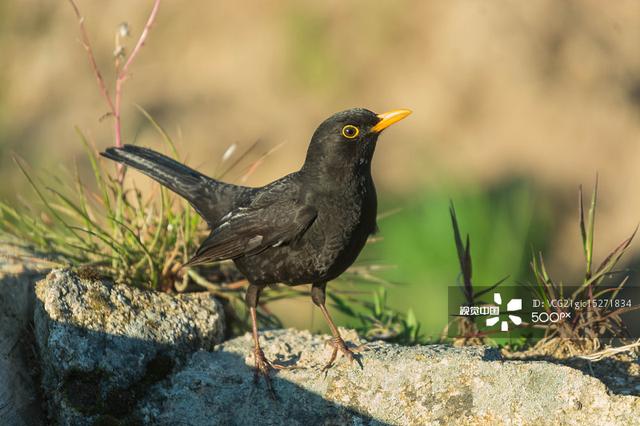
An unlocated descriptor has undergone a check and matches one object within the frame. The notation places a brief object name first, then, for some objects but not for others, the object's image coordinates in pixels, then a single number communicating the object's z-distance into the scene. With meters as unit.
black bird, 8.41
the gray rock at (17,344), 7.96
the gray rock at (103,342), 7.77
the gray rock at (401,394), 7.33
